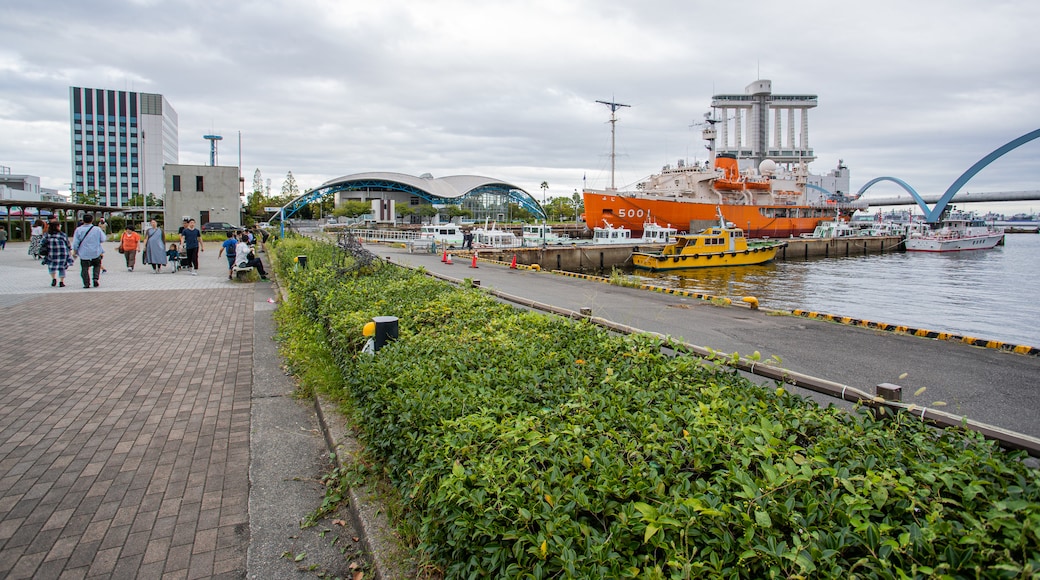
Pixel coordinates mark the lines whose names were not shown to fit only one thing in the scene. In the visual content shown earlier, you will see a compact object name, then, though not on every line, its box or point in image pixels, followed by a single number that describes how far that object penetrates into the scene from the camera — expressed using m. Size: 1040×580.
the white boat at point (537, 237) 42.18
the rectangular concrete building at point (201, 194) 43.94
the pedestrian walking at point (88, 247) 13.09
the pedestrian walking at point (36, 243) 20.48
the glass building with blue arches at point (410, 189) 92.58
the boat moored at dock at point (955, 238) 55.84
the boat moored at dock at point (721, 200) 49.06
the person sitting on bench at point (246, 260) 16.20
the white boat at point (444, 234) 39.09
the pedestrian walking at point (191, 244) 17.83
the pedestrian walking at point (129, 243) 17.17
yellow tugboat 32.26
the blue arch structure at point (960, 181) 58.42
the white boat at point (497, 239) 38.44
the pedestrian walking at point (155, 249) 17.36
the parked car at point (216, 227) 41.50
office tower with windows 111.88
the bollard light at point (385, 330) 4.81
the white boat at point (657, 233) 42.22
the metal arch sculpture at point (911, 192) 91.81
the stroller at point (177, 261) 17.89
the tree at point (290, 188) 104.86
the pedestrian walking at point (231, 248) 16.97
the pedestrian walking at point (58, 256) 13.35
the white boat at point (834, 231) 58.91
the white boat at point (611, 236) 41.10
